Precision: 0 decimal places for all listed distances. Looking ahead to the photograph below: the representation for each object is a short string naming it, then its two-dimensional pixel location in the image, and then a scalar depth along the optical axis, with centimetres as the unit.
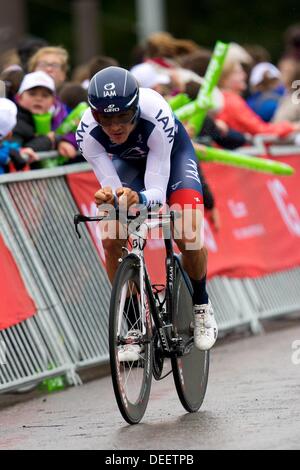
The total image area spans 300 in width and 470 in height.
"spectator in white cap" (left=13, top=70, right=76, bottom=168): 1079
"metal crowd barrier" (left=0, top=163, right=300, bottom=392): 975
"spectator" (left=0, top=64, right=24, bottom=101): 1107
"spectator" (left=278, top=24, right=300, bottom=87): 1542
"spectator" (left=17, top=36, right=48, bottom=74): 1245
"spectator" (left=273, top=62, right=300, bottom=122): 1505
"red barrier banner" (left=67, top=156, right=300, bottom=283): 1259
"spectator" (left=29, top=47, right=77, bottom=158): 1135
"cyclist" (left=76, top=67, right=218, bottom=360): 773
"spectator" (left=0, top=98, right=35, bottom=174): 961
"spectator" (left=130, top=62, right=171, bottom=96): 1231
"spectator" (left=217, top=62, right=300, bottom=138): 1378
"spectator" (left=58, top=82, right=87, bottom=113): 1174
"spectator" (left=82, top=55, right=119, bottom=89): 1245
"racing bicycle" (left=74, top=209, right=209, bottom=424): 755
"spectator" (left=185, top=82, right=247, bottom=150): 1246
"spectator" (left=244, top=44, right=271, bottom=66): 1590
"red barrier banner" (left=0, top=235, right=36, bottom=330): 945
